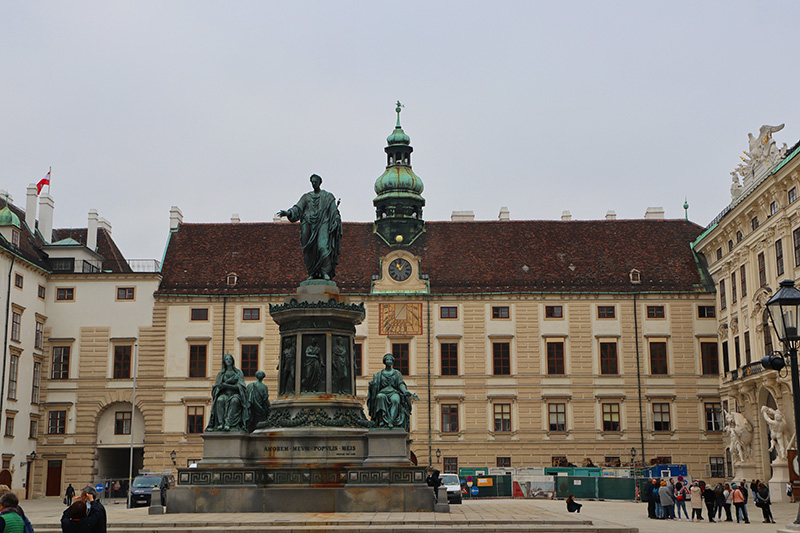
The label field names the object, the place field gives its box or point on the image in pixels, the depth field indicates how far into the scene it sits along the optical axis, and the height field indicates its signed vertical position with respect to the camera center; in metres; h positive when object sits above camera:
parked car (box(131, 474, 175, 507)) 37.47 -1.67
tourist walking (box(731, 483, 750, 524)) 29.91 -1.59
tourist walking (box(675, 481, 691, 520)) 32.44 -1.65
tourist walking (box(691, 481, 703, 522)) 31.12 -1.71
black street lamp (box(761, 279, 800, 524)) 14.40 +1.88
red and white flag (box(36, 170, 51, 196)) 60.47 +16.01
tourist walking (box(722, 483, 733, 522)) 31.19 -1.79
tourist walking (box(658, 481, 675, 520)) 30.42 -1.70
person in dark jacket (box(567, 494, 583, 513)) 29.11 -1.79
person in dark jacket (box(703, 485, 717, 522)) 31.41 -1.68
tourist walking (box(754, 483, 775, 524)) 29.20 -1.63
